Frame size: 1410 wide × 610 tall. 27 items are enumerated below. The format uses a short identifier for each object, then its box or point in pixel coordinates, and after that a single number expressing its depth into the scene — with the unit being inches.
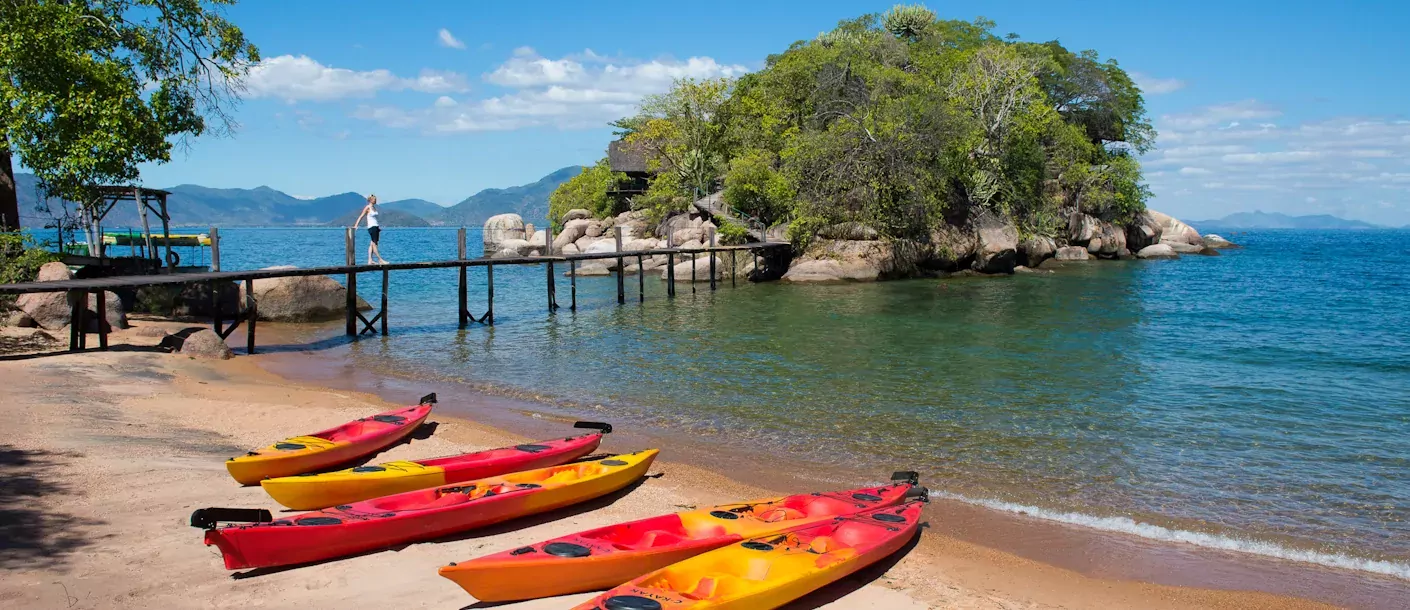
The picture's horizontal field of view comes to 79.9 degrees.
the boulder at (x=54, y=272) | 736.3
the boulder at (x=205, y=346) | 687.1
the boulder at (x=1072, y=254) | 2009.1
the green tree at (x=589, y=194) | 2268.7
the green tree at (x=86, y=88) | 727.7
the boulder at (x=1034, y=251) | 1779.0
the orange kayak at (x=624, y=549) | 231.9
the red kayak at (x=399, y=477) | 312.7
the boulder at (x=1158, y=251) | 2279.8
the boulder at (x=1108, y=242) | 2107.5
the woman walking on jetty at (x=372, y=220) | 789.2
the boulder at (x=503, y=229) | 2565.7
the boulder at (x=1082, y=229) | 2062.0
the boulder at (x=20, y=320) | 678.9
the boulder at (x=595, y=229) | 2155.5
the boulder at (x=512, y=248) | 2186.3
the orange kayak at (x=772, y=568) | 220.1
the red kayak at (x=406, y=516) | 247.4
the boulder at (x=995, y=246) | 1624.0
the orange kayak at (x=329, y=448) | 335.6
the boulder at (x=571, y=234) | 2161.7
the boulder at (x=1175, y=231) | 2714.1
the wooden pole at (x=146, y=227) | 871.1
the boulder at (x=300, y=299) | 992.9
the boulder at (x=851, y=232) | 1533.0
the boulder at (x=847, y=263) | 1498.5
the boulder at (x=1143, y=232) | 2301.9
